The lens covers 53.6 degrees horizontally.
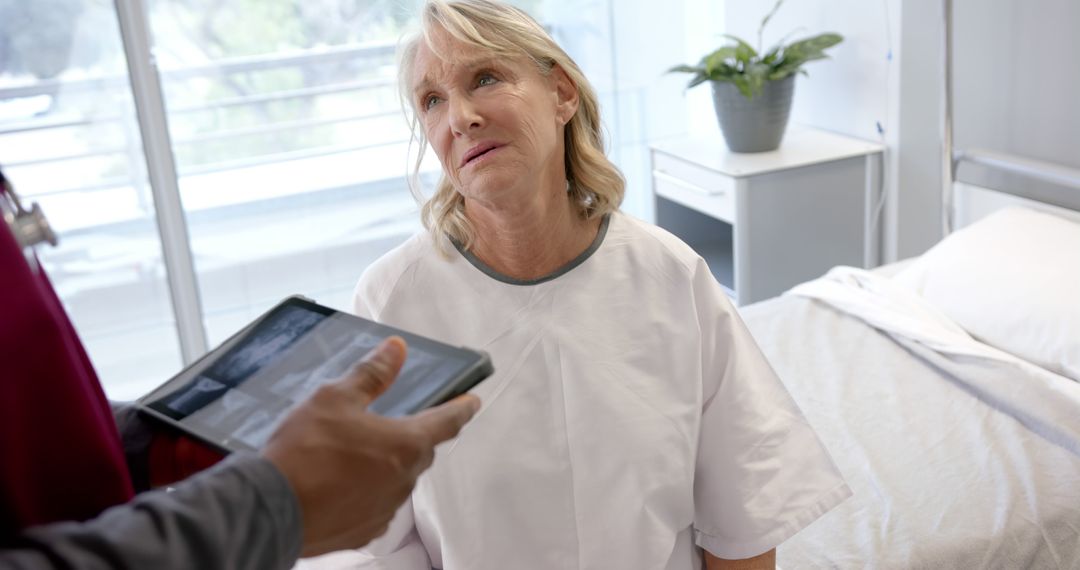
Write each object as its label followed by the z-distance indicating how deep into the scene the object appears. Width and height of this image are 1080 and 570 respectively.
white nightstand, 2.91
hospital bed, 1.59
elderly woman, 1.26
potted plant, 2.94
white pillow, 1.99
